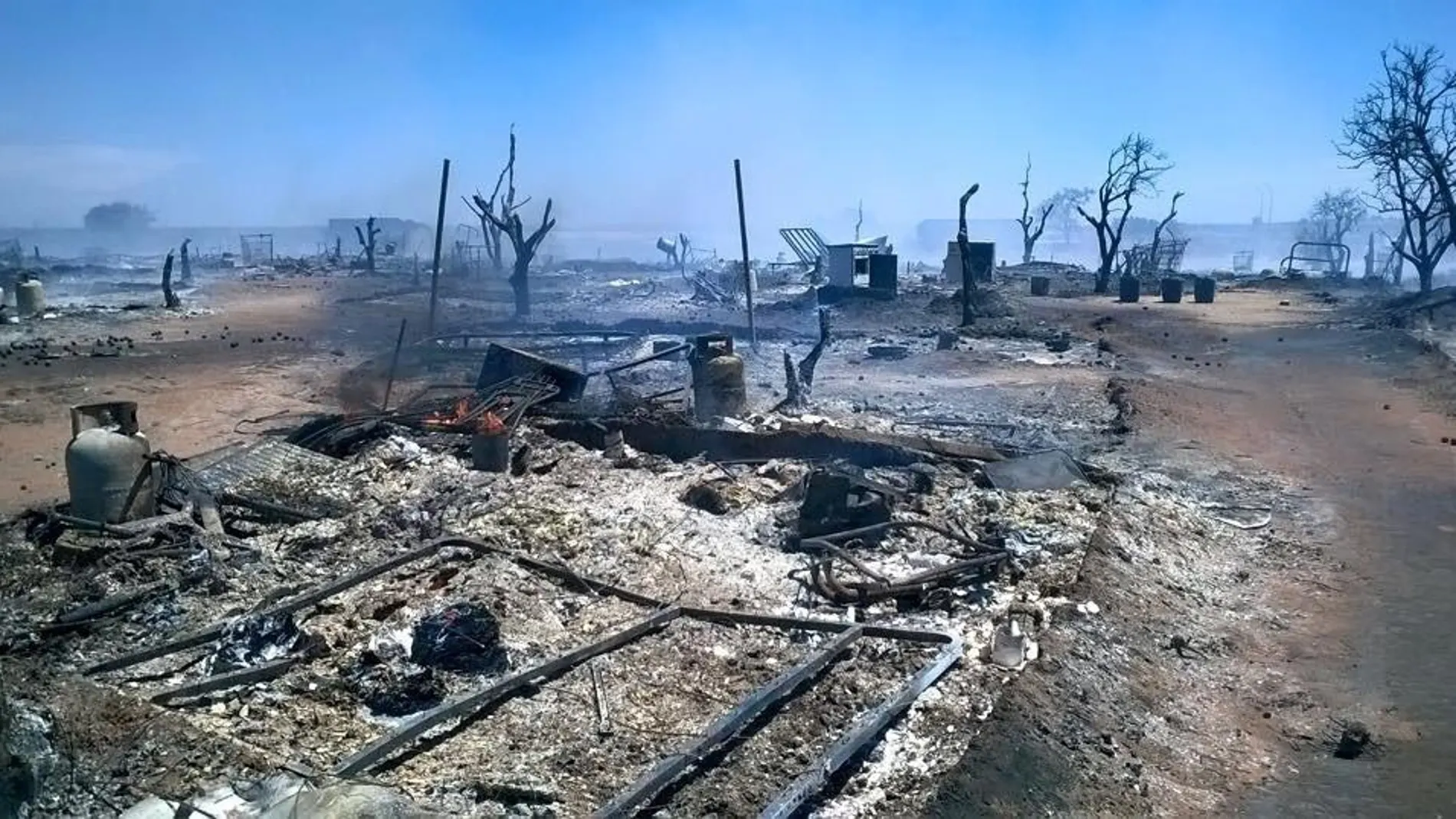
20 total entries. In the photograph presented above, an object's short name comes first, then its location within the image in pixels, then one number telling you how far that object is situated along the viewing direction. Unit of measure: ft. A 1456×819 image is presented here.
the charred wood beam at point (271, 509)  29.01
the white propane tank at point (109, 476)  26.99
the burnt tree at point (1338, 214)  181.27
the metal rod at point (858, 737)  14.94
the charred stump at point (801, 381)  44.39
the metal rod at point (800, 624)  21.15
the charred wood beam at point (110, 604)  21.84
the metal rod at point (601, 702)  18.03
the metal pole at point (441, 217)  62.08
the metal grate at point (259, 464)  31.50
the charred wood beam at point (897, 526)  26.21
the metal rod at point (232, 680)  18.01
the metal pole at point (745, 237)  64.03
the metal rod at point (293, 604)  19.70
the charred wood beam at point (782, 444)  35.29
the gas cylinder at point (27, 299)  89.76
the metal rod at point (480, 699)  15.85
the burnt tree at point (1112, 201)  122.52
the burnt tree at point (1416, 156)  95.71
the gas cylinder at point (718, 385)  40.98
